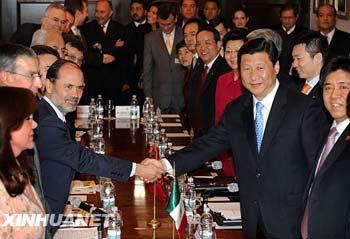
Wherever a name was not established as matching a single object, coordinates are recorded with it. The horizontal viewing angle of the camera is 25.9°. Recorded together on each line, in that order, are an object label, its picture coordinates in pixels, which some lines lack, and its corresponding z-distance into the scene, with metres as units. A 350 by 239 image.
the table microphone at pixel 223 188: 4.71
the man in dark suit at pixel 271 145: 3.88
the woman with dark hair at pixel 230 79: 6.01
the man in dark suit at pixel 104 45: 10.27
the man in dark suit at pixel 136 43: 10.57
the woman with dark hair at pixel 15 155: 2.69
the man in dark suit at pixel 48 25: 7.18
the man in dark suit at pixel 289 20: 10.16
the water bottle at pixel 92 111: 7.14
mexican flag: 3.76
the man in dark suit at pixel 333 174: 3.46
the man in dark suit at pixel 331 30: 9.20
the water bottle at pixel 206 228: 3.60
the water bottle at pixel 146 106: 7.58
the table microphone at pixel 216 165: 5.45
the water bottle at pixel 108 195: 4.38
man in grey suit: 9.08
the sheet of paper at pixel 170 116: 8.30
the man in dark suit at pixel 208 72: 6.84
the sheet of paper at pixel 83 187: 4.78
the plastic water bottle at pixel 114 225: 3.68
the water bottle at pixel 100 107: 7.53
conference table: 3.93
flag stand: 4.03
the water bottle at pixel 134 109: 7.75
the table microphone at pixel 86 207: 4.23
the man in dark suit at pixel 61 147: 3.83
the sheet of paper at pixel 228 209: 4.17
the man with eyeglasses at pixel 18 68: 3.60
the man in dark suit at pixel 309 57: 5.24
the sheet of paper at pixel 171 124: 7.58
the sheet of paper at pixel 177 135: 6.91
